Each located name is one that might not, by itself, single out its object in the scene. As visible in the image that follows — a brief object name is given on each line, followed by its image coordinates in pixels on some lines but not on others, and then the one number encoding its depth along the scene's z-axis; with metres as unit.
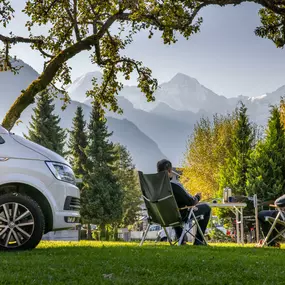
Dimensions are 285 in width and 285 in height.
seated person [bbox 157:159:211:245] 8.45
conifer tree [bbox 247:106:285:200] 22.86
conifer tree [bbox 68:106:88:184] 45.78
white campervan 6.65
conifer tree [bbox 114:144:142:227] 59.65
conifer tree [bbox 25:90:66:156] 42.12
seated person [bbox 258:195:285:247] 9.21
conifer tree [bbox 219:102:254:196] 26.28
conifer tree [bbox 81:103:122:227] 42.84
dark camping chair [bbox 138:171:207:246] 8.25
